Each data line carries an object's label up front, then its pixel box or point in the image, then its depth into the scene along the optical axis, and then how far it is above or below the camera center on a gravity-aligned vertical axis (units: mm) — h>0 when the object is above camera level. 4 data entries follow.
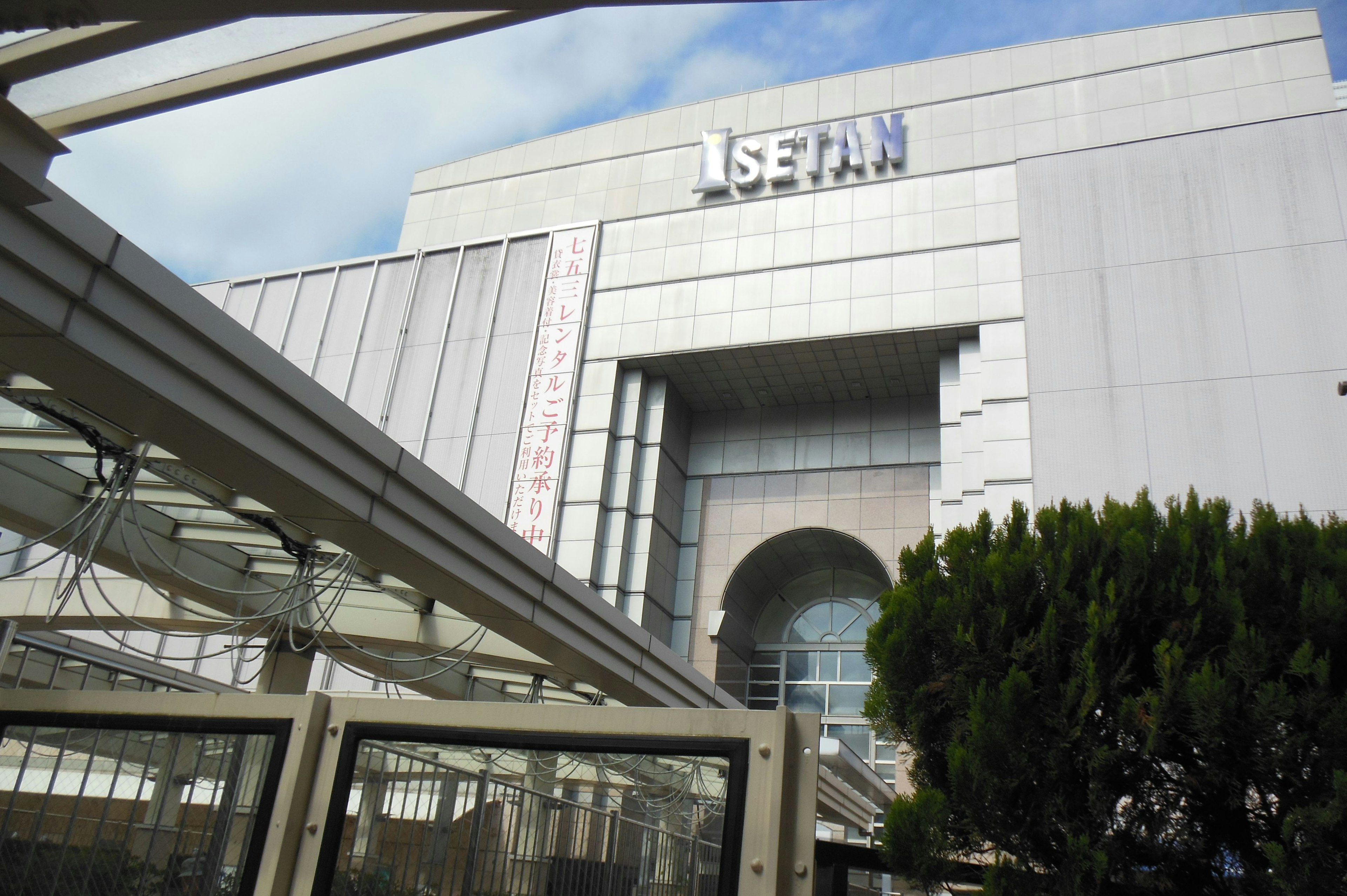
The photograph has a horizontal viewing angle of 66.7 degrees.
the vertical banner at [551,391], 21375 +9548
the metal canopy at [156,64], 3619 +2601
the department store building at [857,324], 17797 +10521
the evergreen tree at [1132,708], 5371 +1091
